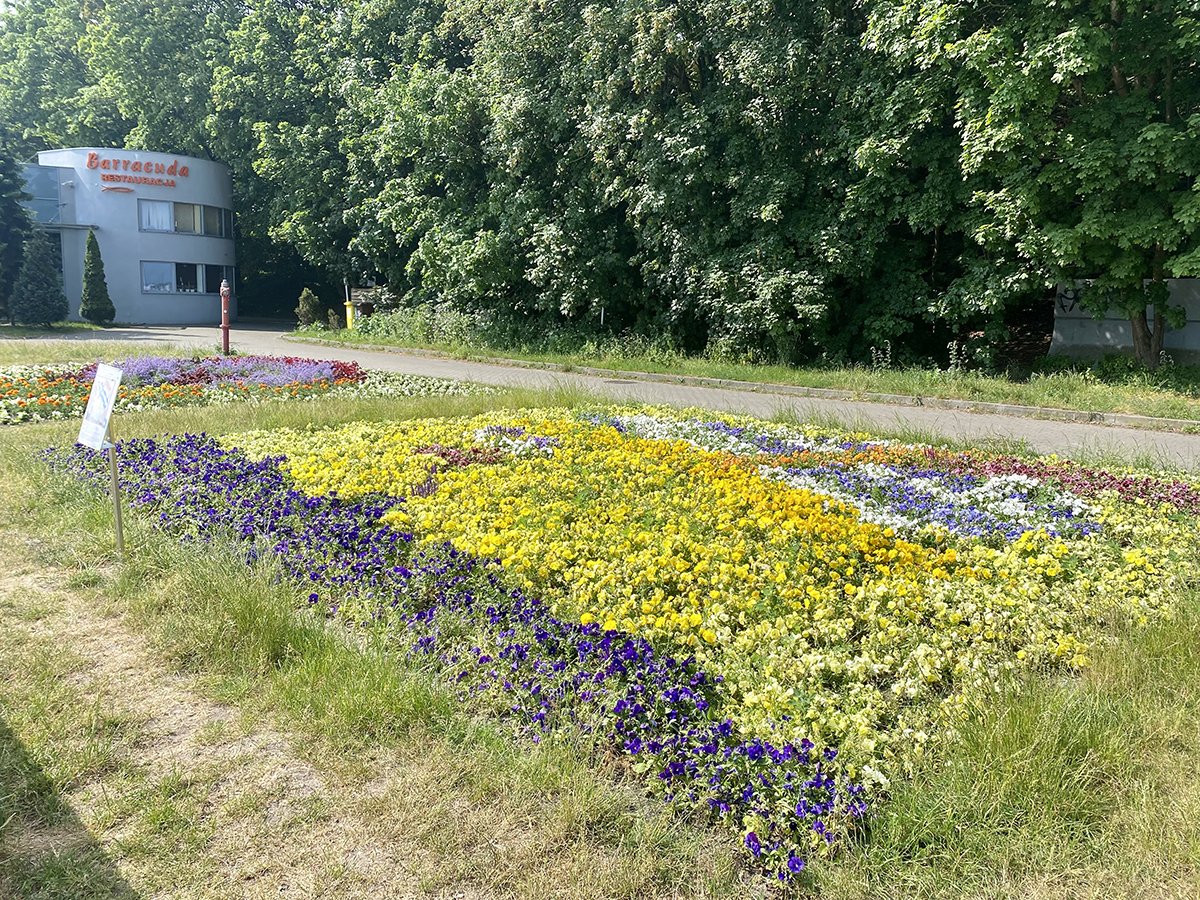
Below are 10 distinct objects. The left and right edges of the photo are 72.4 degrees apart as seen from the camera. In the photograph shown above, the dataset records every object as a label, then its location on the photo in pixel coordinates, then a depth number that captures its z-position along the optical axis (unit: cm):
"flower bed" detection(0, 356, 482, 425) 1130
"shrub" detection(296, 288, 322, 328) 3105
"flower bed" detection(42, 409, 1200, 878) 320
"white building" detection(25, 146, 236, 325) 3534
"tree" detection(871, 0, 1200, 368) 1223
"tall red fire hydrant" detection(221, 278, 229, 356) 1704
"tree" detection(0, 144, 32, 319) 3203
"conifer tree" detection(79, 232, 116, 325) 3297
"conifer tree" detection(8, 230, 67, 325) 3052
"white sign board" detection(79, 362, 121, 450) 504
